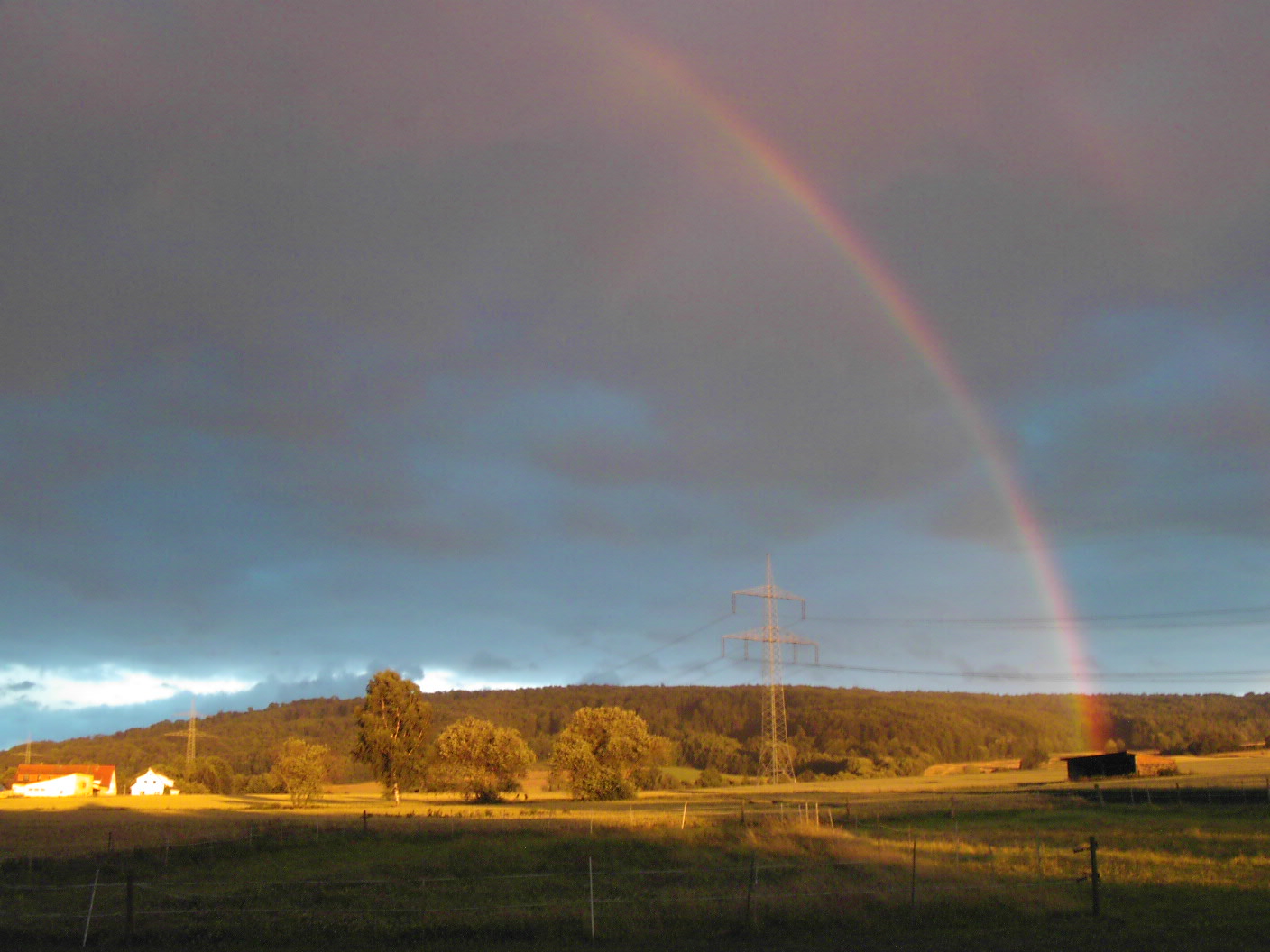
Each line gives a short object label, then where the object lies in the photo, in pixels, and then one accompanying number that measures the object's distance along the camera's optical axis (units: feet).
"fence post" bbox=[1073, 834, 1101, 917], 65.26
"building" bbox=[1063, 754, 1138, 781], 322.96
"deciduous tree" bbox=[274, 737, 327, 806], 288.65
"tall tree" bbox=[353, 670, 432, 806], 302.04
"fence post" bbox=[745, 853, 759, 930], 60.64
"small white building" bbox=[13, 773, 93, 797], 459.32
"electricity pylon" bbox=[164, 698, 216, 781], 399.32
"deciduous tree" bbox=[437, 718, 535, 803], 293.84
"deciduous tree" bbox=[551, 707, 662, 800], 279.49
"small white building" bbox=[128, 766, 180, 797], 459.32
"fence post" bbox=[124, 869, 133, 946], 57.54
